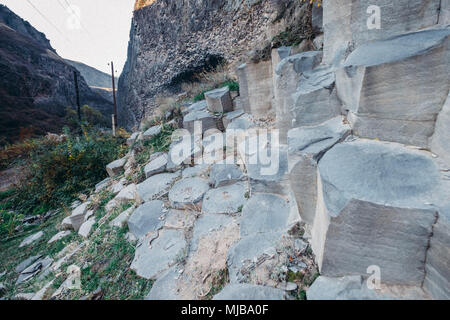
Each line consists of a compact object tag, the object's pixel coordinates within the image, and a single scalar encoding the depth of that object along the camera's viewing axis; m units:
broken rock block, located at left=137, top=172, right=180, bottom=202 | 2.93
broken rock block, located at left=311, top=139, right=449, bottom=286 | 0.94
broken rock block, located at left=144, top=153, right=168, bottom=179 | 3.46
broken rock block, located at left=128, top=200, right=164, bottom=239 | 2.39
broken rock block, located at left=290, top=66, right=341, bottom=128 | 1.78
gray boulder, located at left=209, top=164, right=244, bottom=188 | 2.57
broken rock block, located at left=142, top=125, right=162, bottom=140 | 4.67
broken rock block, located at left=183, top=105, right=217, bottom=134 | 3.96
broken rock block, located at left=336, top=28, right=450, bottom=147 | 1.09
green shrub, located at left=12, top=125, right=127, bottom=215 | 4.94
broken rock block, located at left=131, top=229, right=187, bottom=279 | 1.86
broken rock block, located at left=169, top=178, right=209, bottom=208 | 2.49
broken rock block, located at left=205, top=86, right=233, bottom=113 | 4.00
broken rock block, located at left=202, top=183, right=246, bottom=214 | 2.22
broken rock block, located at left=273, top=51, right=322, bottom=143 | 2.17
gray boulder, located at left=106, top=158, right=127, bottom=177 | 4.68
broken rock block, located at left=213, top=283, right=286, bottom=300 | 1.19
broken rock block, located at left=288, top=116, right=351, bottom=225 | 1.48
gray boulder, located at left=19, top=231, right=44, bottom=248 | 3.69
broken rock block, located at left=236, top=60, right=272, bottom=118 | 3.20
